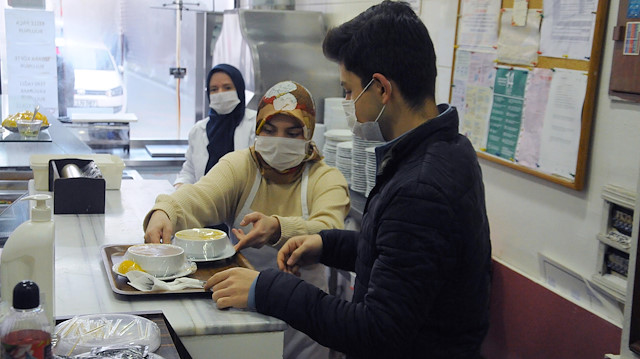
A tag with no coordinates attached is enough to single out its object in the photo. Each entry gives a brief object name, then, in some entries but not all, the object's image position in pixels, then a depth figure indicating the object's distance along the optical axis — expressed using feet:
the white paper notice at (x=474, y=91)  9.36
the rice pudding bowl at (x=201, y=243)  6.01
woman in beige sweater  7.64
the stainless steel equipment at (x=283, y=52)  14.99
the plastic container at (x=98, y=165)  8.65
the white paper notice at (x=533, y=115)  8.14
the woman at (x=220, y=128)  12.26
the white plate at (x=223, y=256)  5.98
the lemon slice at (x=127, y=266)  5.58
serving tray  5.32
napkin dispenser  7.70
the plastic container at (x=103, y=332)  4.24
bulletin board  7.39
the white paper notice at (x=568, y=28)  7.30
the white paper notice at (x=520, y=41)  8.29
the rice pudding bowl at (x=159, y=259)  5.56
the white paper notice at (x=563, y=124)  7.48
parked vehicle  18.93
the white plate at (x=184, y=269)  5.58
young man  4.28
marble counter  4.95
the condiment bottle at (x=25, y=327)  3.34
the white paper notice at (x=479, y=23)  9.20
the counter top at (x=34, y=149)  10.28
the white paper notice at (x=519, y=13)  8.46
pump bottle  4.23
